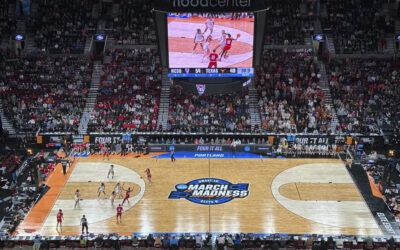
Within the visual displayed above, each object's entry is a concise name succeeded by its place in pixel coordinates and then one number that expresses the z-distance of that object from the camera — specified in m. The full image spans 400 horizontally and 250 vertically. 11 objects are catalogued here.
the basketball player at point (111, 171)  36.49
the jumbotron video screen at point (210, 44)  36.41
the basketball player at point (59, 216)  30.03
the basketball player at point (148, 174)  35.85
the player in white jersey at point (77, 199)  32.75
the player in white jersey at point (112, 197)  32.84
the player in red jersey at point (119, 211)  30.67
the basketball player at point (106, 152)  40.92
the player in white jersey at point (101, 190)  33.94
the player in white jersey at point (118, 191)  34.19
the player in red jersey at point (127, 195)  32.55
